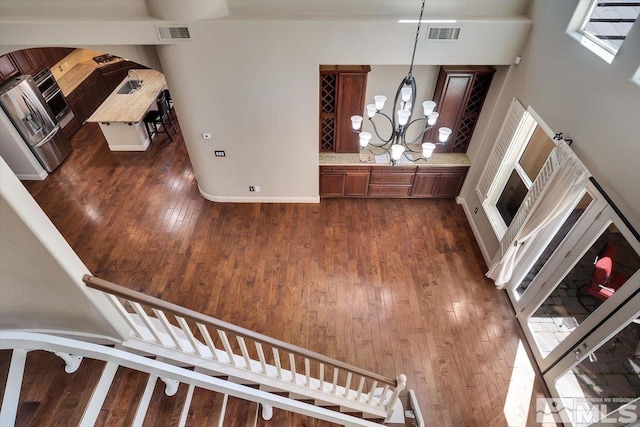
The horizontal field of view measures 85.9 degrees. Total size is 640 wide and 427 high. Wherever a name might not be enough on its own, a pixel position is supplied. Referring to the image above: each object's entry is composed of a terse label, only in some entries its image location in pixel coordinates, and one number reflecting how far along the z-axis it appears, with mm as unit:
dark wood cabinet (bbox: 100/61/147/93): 7617
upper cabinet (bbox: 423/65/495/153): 4574
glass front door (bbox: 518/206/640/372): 2846
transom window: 2840
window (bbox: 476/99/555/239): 4027
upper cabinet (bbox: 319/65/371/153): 4547
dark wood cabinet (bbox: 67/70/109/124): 6930
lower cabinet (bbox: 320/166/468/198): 5418
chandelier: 2887
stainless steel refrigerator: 5273
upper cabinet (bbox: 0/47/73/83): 5324
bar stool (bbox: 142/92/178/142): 6711
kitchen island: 6191
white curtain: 3051
